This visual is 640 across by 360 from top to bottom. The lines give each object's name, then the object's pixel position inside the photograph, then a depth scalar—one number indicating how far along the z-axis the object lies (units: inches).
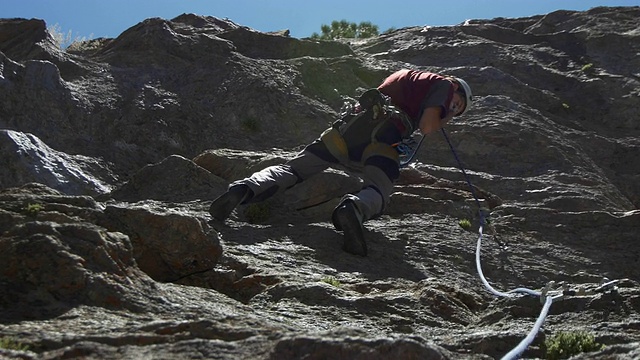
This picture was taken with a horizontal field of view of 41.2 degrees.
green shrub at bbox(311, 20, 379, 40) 1181.8
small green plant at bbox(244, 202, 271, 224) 403.2
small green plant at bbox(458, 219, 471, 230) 436.5
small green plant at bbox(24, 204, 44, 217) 243.3
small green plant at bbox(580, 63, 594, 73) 753.6
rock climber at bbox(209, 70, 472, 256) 382.3
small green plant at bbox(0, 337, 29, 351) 165.2
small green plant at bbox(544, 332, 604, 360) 211.3
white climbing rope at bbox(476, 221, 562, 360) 178.7
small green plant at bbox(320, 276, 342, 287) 300.7
